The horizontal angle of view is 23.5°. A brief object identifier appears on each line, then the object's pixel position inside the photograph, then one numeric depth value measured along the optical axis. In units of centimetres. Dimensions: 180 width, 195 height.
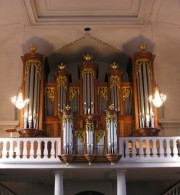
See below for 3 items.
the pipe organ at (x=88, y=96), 1584
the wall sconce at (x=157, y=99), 1421
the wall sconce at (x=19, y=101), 1421
